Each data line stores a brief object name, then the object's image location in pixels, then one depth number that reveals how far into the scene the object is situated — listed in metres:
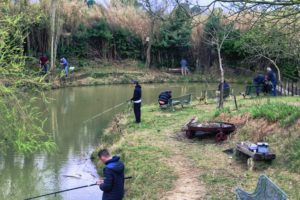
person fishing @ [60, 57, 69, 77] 23.52
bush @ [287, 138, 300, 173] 7.95
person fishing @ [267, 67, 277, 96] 17.36
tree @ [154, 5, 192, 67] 28.12
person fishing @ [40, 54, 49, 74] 23.52
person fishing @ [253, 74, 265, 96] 17.28
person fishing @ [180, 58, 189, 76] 27.60
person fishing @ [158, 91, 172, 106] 15.02
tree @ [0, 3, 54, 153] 7.93
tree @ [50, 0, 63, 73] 23.79
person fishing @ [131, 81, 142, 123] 12.67
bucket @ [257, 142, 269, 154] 8.37
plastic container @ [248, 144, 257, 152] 8.48
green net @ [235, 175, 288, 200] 5.42
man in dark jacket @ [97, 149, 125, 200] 5.90
